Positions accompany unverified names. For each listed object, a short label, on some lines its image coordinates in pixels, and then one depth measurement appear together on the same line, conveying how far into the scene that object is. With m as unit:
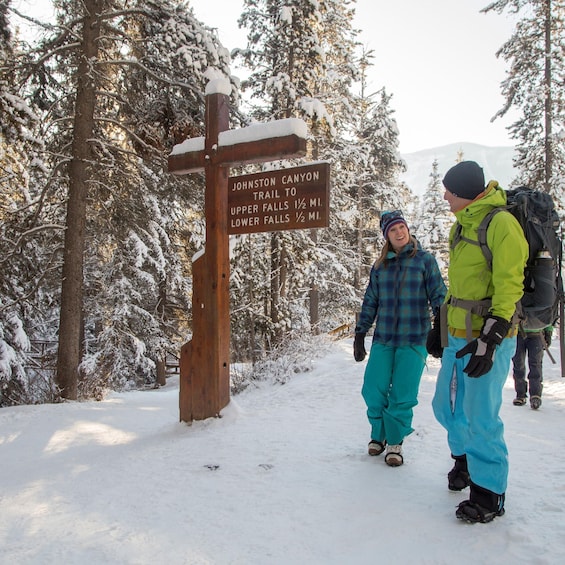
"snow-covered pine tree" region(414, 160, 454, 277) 23.25
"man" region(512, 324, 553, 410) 6.13
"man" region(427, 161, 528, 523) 2.72
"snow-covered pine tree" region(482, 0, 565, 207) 15.62
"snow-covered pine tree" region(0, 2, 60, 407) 7.32
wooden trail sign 5.41
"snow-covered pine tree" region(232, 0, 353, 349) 12.66
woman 3.96
